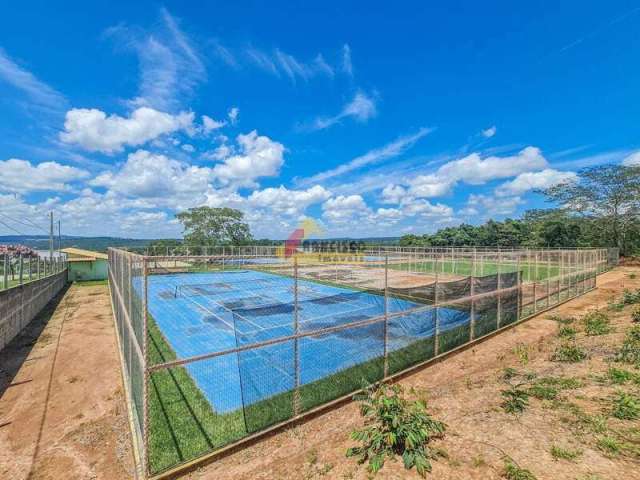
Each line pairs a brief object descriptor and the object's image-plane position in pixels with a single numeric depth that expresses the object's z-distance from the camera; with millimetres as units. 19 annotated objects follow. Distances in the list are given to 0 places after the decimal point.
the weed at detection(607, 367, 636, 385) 5216
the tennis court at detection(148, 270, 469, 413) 5695
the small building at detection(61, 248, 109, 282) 26109
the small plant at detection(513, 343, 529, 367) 7016
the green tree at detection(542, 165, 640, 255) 31672
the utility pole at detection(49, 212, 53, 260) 31422
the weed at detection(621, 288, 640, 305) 11406
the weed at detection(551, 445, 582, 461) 3386
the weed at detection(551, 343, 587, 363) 6645
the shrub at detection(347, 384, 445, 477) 3453
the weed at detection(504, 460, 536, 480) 3084
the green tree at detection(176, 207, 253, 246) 50500
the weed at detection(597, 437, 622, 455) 3439
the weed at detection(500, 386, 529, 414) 4559
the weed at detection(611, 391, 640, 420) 4105
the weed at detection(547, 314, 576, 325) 10314
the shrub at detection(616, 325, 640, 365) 6054
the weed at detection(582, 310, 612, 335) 8655
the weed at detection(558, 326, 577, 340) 8763
